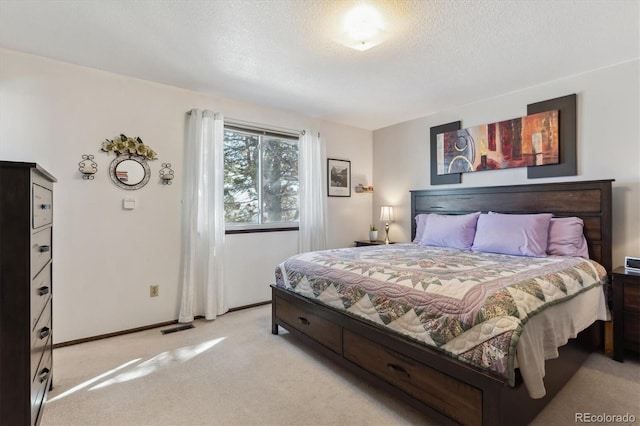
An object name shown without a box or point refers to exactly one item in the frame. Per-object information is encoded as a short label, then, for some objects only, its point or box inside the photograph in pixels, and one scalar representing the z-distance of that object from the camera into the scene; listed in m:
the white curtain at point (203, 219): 3.29
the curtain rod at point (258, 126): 3.66
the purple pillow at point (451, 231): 3.24
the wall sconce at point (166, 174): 3.20
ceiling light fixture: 1.98
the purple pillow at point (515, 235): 2.73
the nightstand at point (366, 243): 4.49
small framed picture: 4.55
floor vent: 3.02
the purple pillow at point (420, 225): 3.86
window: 3.74
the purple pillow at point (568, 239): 2.67
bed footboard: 1.42
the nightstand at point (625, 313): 2.36
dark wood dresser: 1.32
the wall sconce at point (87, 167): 2.79
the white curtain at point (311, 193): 4.14
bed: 1.42
